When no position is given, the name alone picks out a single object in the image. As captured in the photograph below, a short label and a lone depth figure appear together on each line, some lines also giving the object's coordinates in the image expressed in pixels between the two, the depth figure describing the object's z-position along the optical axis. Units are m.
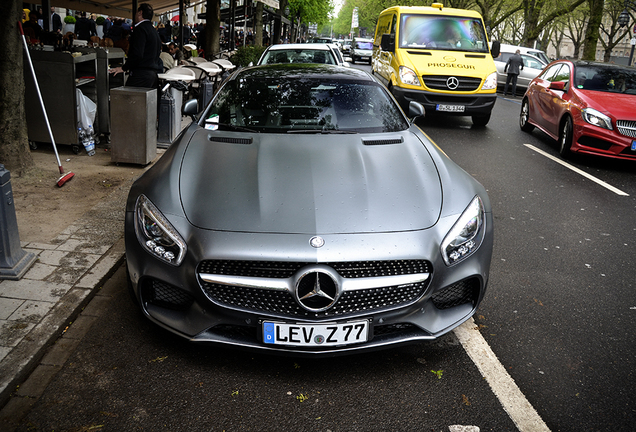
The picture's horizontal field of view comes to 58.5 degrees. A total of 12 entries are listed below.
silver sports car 2.75
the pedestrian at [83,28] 20.89
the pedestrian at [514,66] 19.09
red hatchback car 8.05
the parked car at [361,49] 43.91
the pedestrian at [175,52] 14.18
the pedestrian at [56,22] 20.77
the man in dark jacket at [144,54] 7.91
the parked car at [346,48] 50.06
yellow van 10.89
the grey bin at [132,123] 6.69
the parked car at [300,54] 11.00
